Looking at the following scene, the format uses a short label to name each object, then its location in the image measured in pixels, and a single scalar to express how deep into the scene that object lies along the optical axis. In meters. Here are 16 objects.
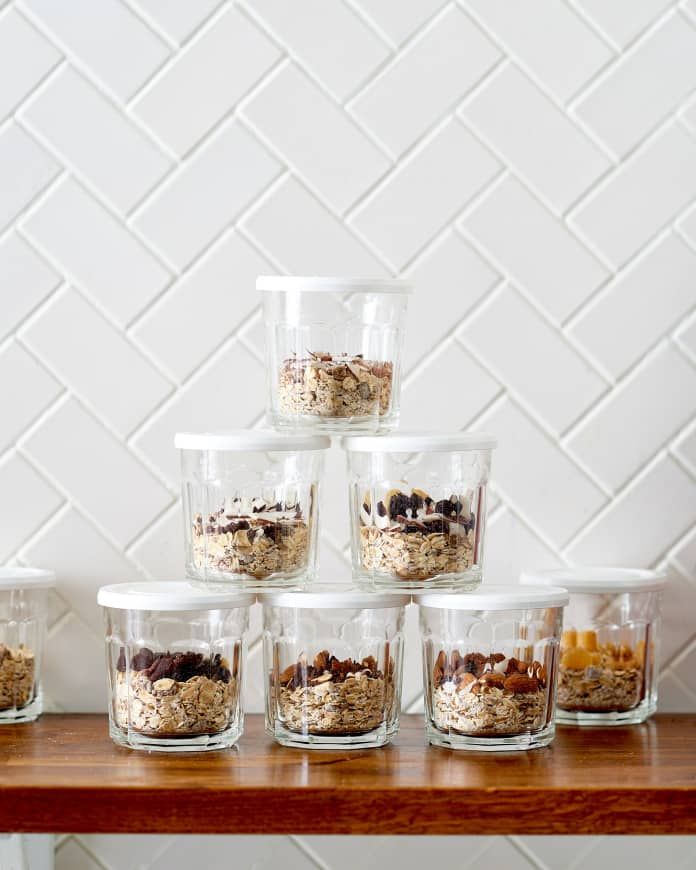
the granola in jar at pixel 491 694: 1.40
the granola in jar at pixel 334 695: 1.40
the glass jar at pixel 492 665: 1.40
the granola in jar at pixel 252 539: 1.40
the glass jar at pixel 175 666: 1.39
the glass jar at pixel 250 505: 1.40
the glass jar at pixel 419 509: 1.40
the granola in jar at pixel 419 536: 1.40
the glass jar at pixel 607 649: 1.49
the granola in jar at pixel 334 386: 1.41
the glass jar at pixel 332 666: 1.40
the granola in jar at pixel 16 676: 1.48
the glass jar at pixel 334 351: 1.41
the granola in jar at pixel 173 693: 1.39
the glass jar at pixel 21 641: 1.48
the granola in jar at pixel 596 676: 1.49
